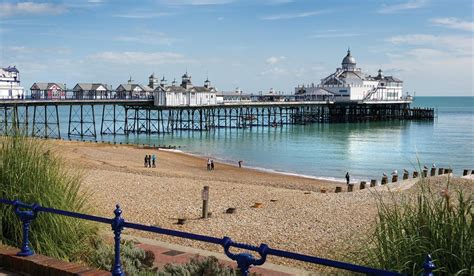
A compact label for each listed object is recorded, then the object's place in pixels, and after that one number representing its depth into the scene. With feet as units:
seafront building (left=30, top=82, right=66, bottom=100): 237.88
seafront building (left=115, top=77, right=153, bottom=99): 258.88
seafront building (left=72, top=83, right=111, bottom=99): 236.10
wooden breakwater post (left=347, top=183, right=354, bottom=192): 73.51
